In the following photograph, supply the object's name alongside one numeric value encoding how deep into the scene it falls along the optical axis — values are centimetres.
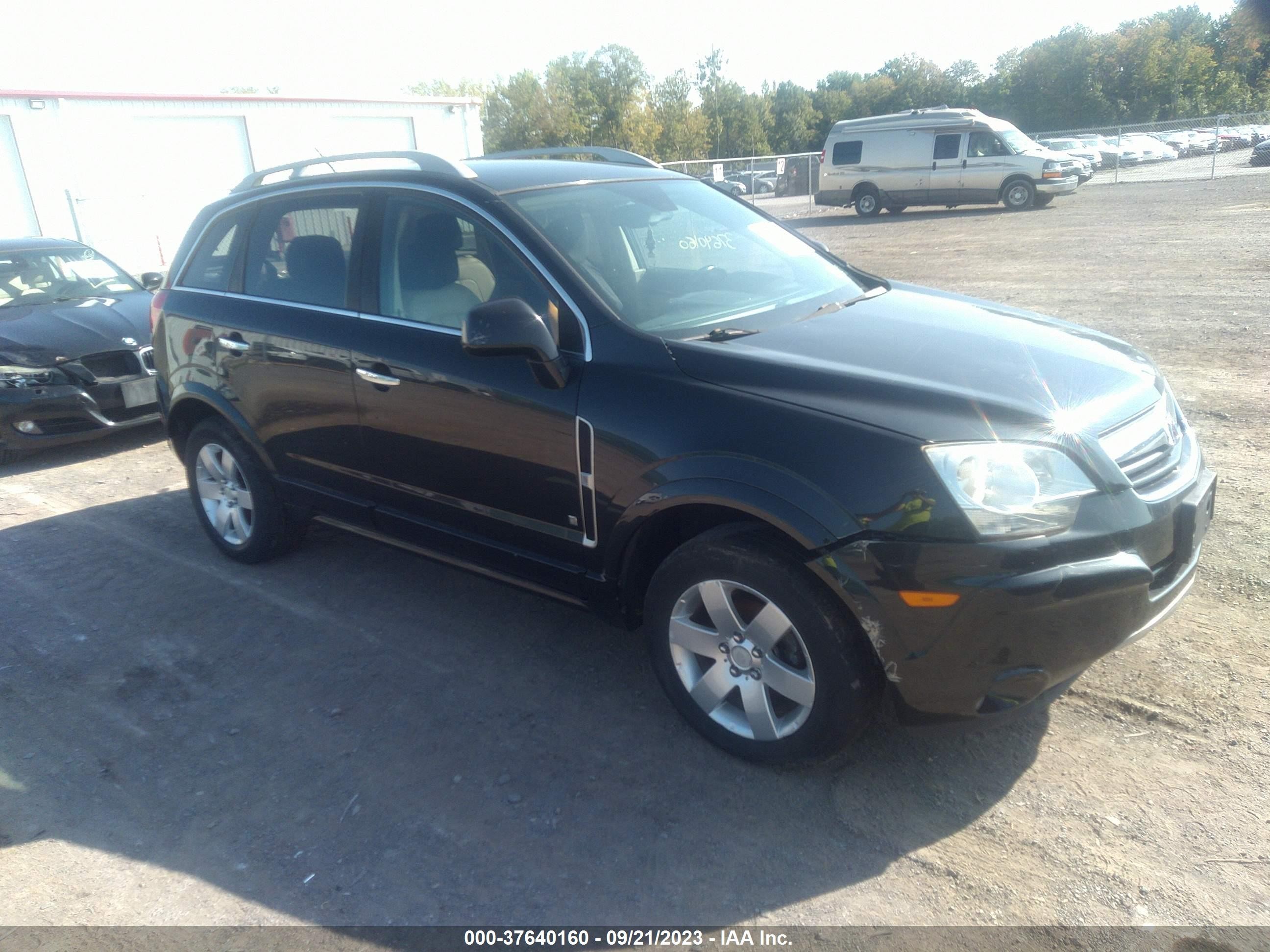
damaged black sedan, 675
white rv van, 2278
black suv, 259
